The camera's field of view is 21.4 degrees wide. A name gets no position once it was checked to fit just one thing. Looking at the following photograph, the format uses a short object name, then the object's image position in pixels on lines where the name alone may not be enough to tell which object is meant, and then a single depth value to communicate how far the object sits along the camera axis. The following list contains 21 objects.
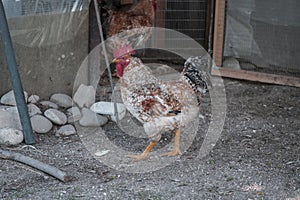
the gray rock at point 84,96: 7.63
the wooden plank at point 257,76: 8.90
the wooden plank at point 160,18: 9.88
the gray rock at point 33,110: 7.05
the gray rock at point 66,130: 6.85
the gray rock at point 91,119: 7.13
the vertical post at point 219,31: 9.27
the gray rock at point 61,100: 7.64
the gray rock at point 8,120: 6.62
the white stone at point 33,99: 7.36
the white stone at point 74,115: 7.25
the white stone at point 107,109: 7.35
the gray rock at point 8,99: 7.10
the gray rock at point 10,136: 6.38
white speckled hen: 5.87
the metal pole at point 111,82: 7.20
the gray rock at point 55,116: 7.03
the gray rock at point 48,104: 7.45
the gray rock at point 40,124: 6.82
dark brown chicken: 8.60
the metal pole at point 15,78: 6.17
